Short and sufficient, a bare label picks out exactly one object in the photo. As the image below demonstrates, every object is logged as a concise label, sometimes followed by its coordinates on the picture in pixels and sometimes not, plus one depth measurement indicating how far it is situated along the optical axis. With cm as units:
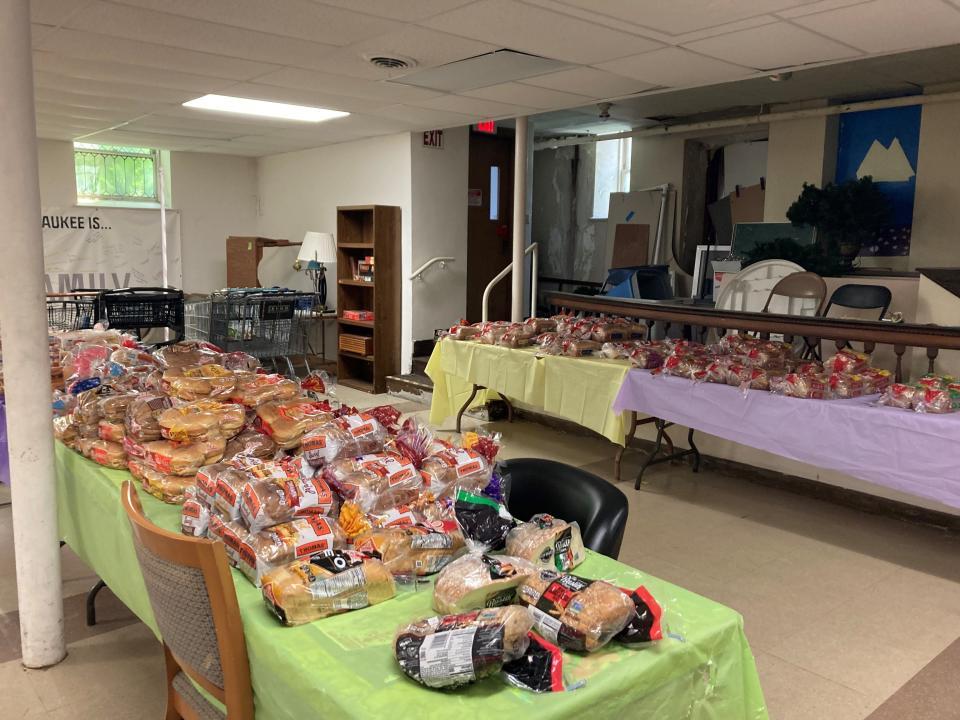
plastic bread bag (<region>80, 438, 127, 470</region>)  240
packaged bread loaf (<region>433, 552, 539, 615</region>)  143
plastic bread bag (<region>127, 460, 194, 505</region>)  214
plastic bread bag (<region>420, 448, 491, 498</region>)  199
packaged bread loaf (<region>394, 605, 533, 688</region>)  122
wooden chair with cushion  138
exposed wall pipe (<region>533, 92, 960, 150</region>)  691
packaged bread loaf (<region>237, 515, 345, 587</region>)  160
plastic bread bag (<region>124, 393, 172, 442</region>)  238
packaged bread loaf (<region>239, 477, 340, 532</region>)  175
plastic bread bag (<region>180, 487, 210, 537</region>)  187
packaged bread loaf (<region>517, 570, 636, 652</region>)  132
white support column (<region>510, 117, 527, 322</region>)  624
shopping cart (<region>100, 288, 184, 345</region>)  547
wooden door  788
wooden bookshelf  714
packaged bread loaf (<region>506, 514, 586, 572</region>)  164
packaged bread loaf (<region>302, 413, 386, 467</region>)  211
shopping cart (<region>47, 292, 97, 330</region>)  619
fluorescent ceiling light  567
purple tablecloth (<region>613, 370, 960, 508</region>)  314
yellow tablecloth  452
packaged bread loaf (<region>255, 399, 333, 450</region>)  240
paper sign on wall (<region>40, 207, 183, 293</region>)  815
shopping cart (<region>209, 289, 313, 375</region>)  628
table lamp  777
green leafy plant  680
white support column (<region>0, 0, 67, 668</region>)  218
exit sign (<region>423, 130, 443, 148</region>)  709
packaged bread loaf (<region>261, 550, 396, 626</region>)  144
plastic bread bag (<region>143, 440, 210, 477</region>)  219
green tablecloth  121
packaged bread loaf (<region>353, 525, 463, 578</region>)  162
